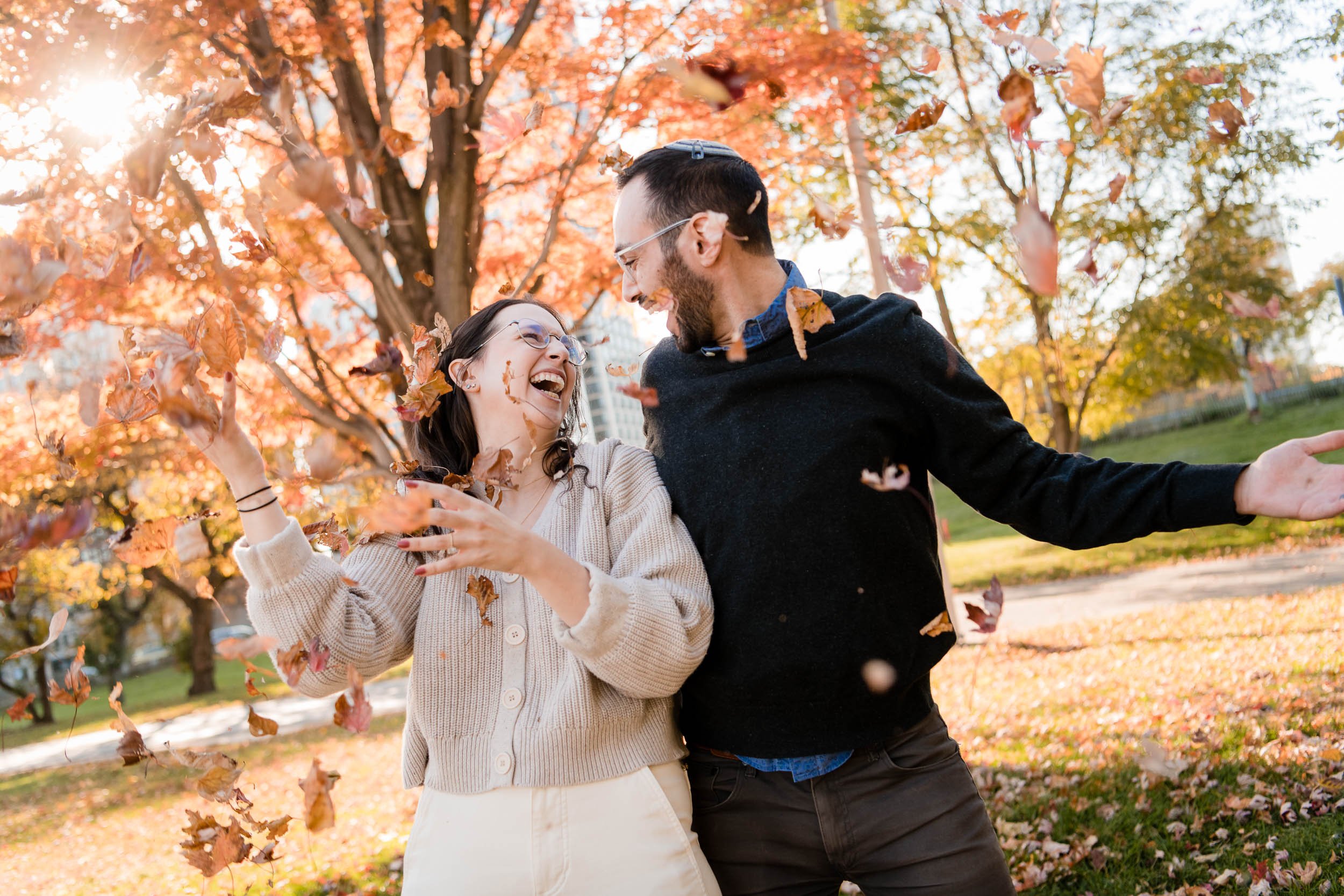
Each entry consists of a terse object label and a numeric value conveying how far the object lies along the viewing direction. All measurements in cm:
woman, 185
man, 204
